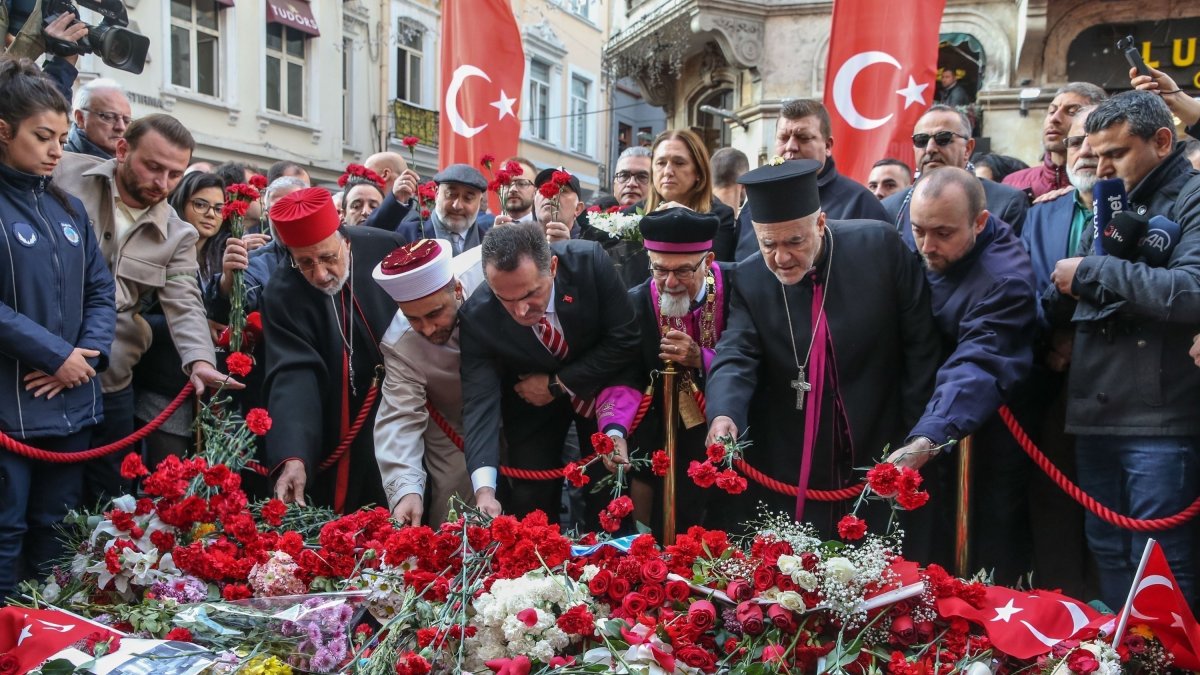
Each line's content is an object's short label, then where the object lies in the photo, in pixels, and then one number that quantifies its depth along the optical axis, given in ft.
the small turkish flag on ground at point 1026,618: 7.70
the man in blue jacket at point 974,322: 10.19
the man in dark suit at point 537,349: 11.82
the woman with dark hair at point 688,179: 15.39
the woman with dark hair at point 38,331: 11.05
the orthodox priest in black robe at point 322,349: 12.51
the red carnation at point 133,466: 10.16
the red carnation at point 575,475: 10.07
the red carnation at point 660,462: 9.95
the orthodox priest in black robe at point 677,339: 12.18
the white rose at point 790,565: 7.86
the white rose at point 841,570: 7.66
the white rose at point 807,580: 7.72
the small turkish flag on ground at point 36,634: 8.01
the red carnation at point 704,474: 9.27
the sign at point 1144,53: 38.73
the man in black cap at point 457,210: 17.95
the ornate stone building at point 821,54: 39.19
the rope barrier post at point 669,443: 12.20
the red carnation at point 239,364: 11.59
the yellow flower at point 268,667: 7.72
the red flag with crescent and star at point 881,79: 20.72
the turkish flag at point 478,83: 24.11
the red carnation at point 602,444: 10.07
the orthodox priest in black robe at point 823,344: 11.38
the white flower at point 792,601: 7.65
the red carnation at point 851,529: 8.38
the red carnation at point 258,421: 10.93
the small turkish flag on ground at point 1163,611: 7.71
